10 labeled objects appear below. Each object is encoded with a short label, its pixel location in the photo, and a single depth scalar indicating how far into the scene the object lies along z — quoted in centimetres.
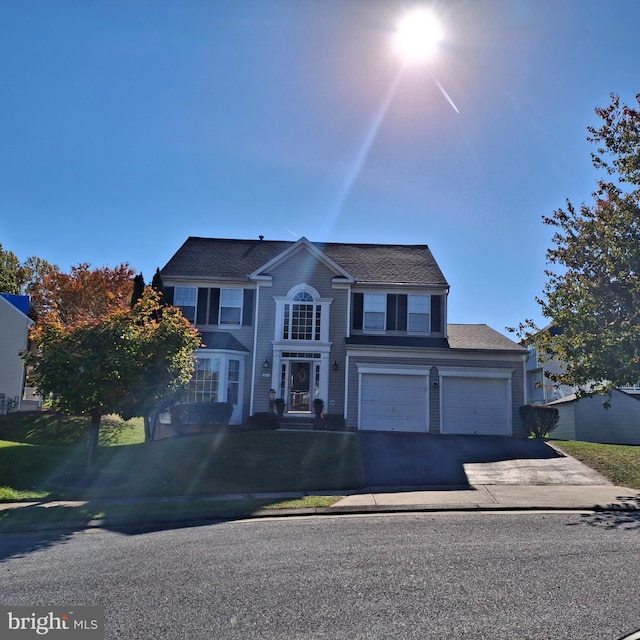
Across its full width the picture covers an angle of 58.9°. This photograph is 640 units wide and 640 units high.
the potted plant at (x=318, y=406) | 2211
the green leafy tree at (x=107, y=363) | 1320
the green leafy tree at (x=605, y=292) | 1329
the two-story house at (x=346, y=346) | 2238
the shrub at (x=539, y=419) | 2134
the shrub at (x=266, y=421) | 2116
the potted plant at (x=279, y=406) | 2216
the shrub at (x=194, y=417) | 2072
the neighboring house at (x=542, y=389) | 3288
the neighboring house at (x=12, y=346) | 2653
